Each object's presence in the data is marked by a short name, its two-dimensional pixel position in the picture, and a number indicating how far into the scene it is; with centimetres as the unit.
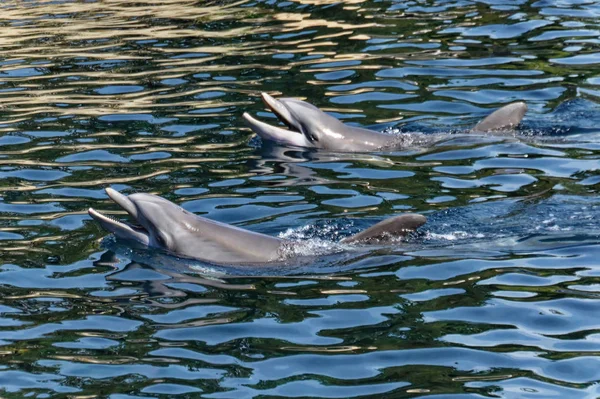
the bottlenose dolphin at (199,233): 1867
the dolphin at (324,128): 2616
